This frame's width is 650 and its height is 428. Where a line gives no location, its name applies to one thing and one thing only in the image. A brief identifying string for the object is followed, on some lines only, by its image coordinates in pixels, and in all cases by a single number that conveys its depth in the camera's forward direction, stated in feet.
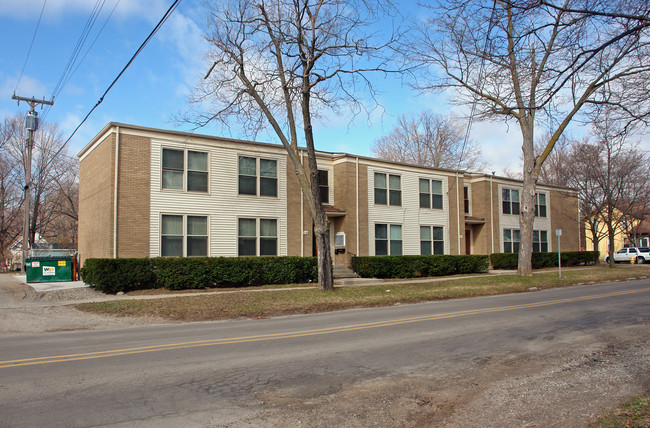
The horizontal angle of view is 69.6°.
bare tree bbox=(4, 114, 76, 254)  123.03
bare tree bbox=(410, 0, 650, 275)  20.17
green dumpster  64.95
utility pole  96.48
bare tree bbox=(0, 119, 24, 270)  120.57
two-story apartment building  60.18
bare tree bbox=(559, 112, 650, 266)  97.96
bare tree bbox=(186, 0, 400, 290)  53.36
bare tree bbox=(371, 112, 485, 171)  154.92
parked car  132.87
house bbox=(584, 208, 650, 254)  126.02
